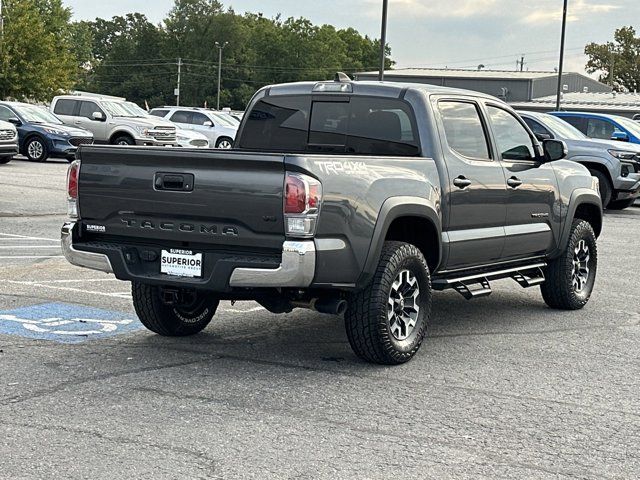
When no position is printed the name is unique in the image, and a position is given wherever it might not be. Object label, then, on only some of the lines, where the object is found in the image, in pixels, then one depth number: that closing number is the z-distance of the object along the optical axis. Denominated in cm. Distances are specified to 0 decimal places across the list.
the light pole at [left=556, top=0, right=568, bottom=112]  4156
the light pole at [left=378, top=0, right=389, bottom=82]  2666
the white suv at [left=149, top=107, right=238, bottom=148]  3559
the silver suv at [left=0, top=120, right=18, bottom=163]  2516
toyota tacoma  622
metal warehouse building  8000
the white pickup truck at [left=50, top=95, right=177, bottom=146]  3147
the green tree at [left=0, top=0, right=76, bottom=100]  5059
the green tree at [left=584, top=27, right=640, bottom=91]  11738
